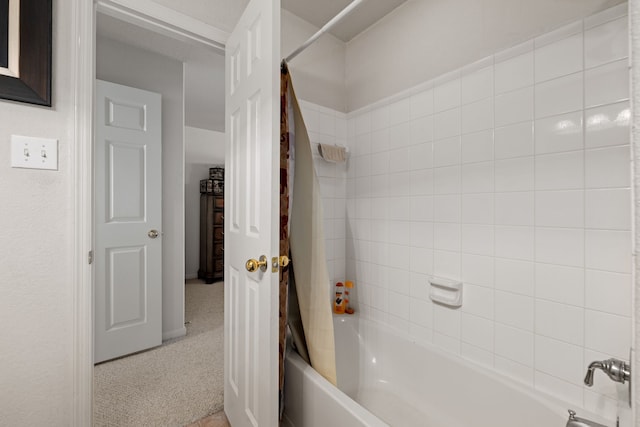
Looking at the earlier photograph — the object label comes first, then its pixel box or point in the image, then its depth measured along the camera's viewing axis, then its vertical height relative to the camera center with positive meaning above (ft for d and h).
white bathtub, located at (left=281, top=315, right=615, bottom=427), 3.73 -2.78
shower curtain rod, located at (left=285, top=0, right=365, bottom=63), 3.64 +2.64
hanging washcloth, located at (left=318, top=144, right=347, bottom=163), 6.31 +1.34
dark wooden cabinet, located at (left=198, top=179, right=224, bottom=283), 14.62 -1.20
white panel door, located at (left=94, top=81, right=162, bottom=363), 6.93 -0.23
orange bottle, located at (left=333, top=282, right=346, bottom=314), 6.52 -2.03
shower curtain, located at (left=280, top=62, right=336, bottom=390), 4.31 -0.40
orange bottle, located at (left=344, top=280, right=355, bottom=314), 6.65 -2.02
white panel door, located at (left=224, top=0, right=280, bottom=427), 3.53 +0.00
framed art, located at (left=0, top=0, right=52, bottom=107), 3.34 +1.94
